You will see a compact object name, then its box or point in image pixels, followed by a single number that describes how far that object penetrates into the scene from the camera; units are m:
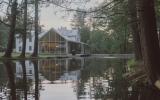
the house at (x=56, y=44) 98.78
